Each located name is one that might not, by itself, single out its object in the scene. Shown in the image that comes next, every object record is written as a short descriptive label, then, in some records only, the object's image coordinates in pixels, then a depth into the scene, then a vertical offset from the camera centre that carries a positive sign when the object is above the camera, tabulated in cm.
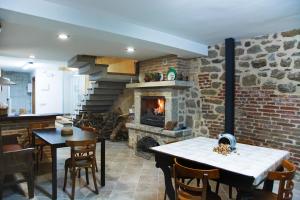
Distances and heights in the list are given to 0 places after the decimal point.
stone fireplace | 498 -38
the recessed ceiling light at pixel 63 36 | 370 +101
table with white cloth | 193 -65
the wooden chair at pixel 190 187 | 197 -82
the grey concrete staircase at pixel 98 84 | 600 +36
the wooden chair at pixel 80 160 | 304 -94
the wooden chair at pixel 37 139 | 439 -83
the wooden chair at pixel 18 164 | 299 -96
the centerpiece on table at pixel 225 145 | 253 -59
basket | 419 -31
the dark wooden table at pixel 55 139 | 304 -68
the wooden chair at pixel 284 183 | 189 -76
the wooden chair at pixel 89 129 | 433 -68
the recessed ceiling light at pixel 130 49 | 475 +102
